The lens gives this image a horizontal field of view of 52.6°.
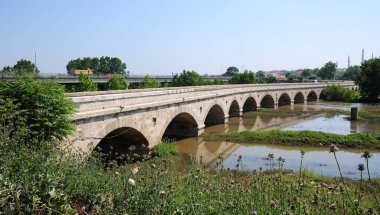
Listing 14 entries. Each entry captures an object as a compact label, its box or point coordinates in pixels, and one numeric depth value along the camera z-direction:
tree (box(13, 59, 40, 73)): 68.49
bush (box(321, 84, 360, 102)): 58.18
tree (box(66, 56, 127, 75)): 90.69
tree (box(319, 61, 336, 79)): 136.60
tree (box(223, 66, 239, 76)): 165.49
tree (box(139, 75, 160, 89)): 36.59
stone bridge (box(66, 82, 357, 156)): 13.04
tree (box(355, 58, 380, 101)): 55.62
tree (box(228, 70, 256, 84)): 58.42
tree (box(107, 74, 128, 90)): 35.44
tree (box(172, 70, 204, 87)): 51.56
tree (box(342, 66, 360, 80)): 144.30
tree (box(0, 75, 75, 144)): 9.65
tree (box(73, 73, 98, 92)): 32.56
